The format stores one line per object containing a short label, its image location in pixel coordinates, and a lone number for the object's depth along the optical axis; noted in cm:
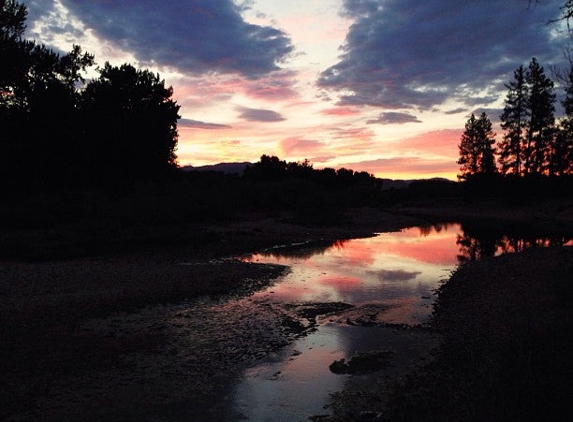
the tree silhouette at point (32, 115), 2836
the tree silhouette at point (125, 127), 3562
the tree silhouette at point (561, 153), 5394
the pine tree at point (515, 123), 5553
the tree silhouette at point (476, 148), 6906
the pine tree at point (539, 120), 5434
